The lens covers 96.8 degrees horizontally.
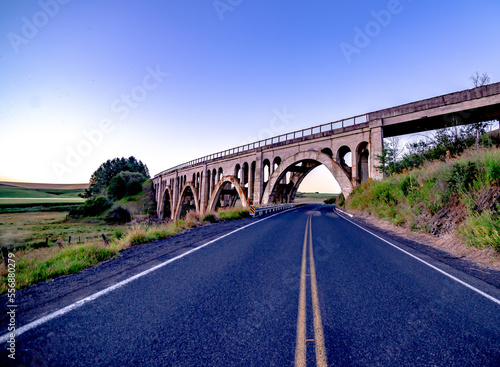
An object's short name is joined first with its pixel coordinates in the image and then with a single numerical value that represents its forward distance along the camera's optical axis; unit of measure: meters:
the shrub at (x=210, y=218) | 16.10
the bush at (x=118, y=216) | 49.88
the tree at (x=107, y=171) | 89.19
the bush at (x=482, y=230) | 6.15
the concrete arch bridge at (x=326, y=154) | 18.86
